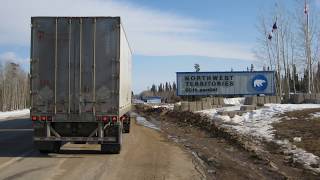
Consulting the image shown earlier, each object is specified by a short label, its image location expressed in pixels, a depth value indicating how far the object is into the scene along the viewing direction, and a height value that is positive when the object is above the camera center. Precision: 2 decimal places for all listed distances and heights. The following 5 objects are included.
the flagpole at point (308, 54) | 30.10 +3.59
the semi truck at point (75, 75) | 9.85 +0.54
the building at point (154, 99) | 77.95 -1.04
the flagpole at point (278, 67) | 36.90 +2.87
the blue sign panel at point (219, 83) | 27.77 +0.86
